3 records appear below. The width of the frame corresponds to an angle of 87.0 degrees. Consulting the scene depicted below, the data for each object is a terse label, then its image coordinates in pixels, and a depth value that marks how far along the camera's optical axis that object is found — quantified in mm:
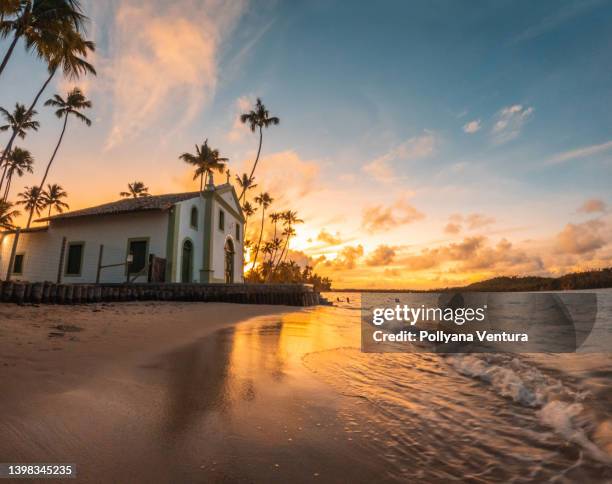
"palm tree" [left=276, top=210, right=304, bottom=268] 58250
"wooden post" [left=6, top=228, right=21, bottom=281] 21061
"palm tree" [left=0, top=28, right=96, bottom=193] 14289
